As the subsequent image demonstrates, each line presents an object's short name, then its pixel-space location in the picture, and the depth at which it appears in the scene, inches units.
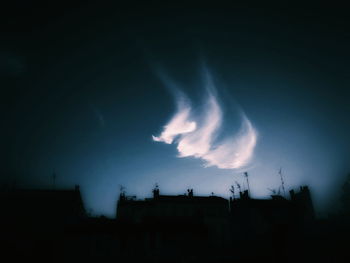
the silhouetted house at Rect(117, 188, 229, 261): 1023.1
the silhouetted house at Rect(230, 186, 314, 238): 1505.9
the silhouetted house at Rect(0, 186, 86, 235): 1413.6
